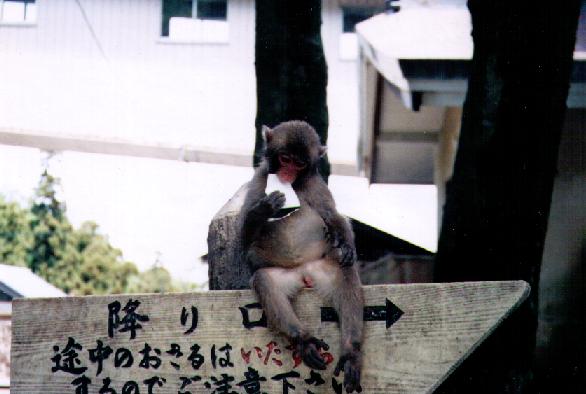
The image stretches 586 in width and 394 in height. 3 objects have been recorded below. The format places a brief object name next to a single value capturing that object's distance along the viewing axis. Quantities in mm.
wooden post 3402
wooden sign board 2637
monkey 2760
